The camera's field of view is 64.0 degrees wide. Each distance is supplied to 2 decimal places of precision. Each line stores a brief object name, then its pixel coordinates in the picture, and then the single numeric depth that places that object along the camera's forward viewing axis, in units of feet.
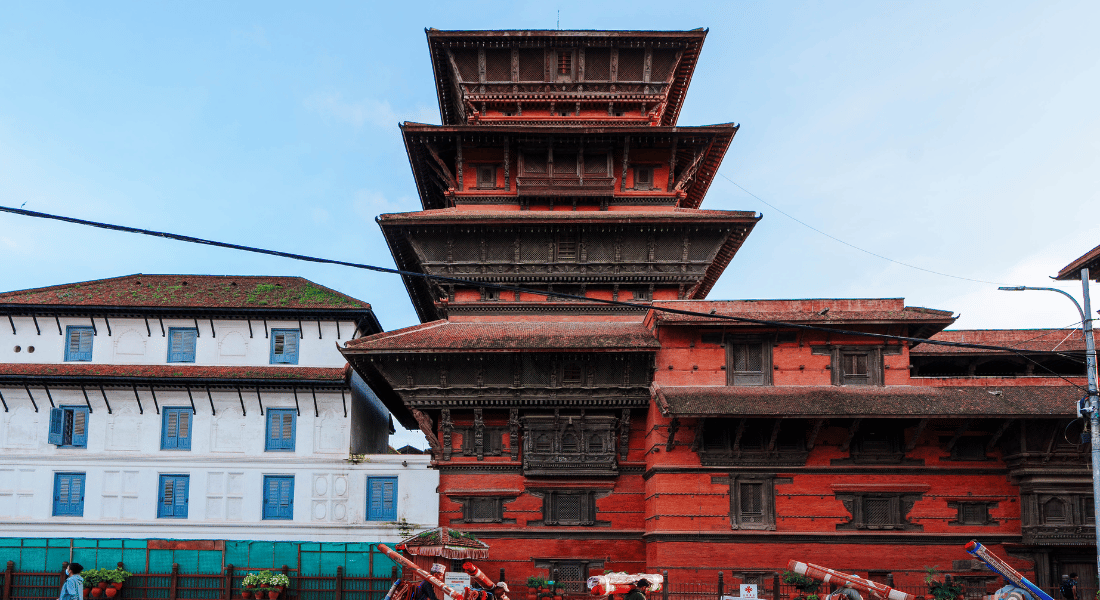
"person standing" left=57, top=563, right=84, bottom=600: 59.93
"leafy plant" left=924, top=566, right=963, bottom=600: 78.28
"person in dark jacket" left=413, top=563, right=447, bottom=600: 71.82
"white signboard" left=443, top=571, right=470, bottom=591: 75.20
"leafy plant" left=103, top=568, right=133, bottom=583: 91.81
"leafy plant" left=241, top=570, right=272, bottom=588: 91.04
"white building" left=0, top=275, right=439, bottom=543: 96.58
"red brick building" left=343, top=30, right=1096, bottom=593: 83.66
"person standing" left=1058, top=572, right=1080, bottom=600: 81.00
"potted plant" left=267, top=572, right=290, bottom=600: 90.79
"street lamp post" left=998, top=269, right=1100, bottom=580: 65.21
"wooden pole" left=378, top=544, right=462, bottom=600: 72.18
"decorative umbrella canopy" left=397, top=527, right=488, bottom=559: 83.50
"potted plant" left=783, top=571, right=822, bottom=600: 80.53
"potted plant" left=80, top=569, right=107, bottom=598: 91.04
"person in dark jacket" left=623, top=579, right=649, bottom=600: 58.57
